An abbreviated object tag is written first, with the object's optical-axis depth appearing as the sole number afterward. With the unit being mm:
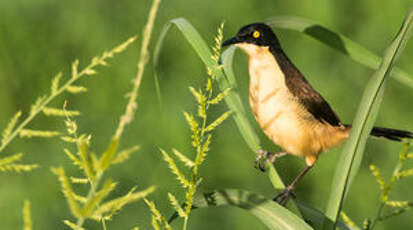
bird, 5219
